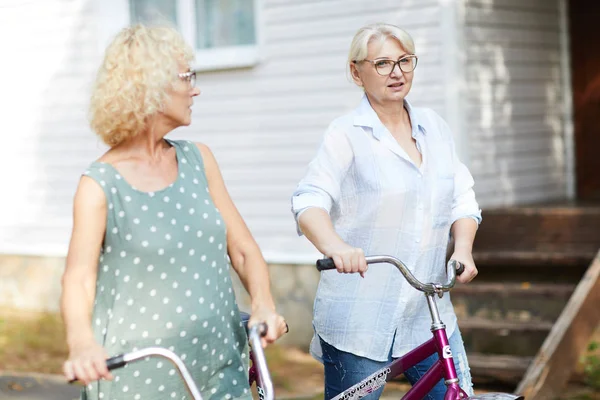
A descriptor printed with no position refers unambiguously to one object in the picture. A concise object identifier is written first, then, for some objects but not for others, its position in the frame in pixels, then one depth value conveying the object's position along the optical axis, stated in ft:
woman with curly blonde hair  17.78
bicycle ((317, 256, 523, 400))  19.56
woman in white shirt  21.76
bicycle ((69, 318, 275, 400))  15.34
